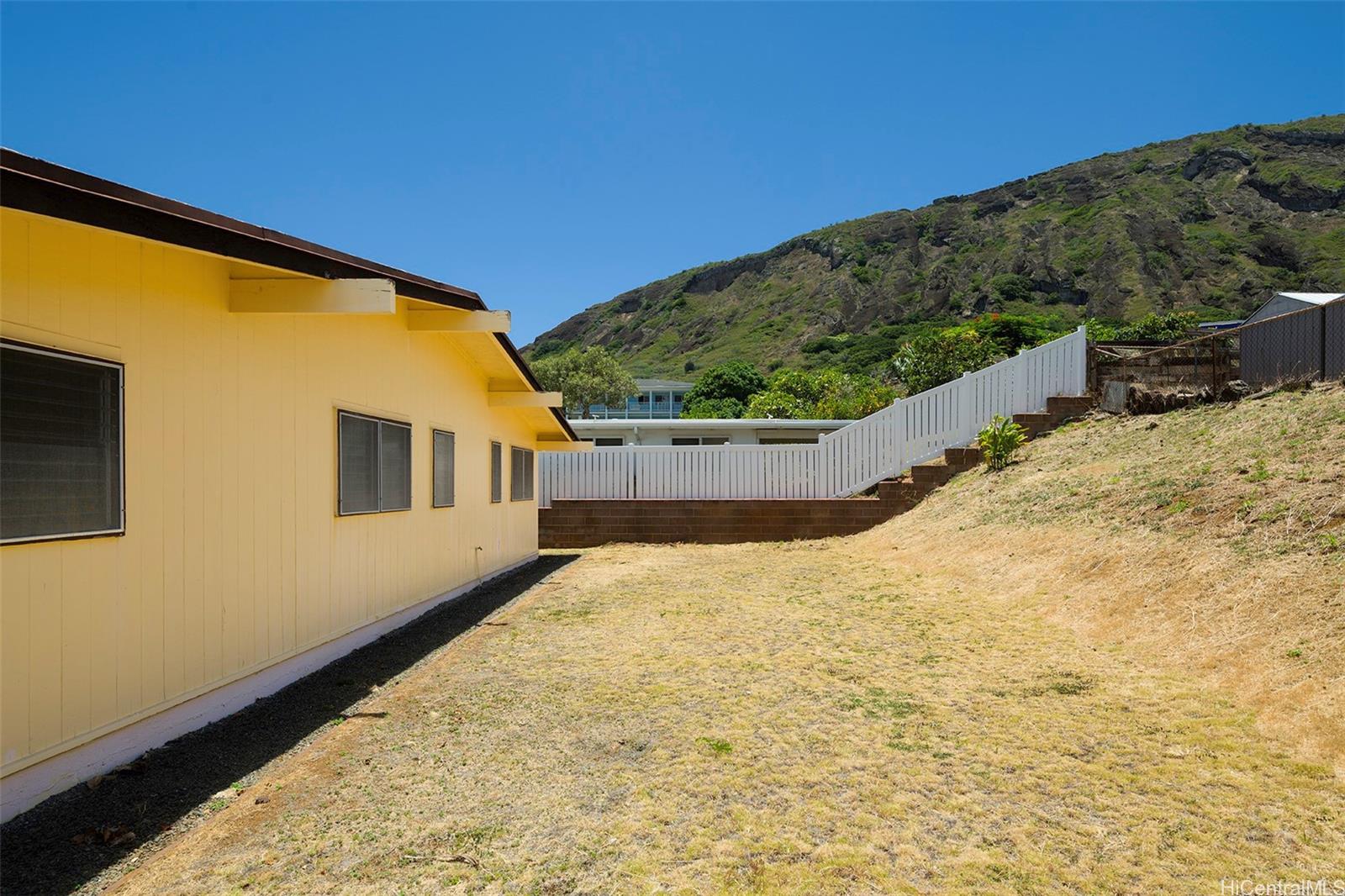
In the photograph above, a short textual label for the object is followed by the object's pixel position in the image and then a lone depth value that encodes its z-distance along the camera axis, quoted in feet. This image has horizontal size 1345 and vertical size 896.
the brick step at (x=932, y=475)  48.14
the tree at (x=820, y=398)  101.50
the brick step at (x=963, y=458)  48.49
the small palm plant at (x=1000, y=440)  45.65
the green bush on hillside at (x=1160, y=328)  149.36
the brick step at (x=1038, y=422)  49.29
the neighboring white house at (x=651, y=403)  175.50
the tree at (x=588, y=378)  155.63
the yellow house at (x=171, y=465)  10.92
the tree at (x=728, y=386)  169.89
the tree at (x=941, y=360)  119.14
